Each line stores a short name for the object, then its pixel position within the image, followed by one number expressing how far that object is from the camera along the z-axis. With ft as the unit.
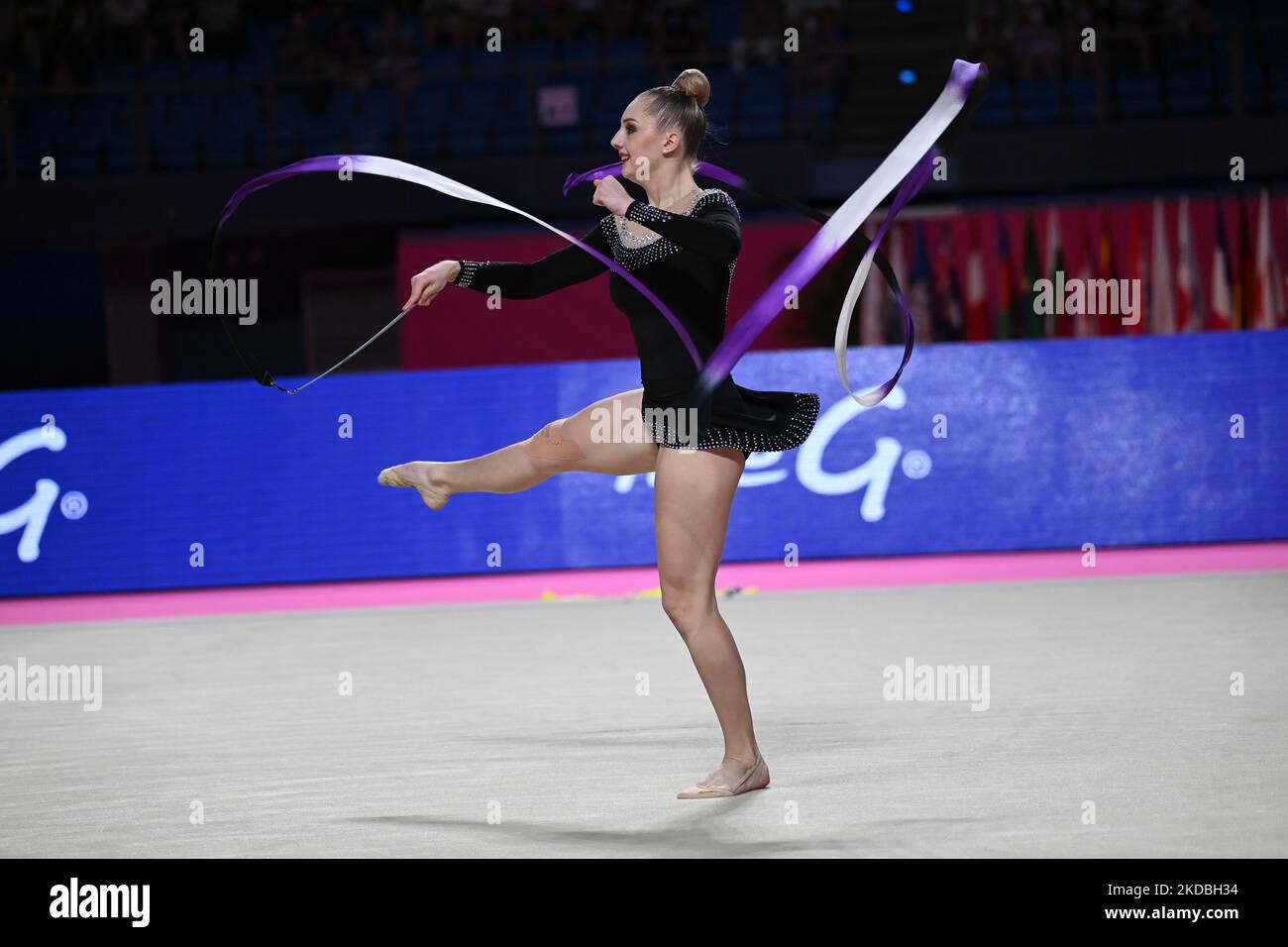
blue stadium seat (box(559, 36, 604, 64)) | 51.93
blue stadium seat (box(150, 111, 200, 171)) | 49.90
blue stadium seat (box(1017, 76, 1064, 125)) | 48.37
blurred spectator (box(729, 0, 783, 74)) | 50.03
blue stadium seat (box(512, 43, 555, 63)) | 52.24
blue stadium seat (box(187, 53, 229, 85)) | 53.11
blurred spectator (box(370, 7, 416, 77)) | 51.29
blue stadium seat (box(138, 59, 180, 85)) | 52.49
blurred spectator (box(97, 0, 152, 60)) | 52.90
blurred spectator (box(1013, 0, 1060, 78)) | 48.98
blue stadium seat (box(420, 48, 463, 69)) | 51.80
